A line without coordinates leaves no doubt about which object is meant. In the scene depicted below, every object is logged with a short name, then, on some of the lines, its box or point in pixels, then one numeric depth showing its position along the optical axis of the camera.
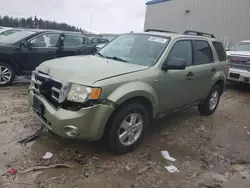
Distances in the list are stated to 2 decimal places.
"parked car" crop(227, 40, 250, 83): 6.51
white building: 11.73
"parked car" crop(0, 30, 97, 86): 5.09
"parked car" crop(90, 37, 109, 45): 12.91
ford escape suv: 2.32
